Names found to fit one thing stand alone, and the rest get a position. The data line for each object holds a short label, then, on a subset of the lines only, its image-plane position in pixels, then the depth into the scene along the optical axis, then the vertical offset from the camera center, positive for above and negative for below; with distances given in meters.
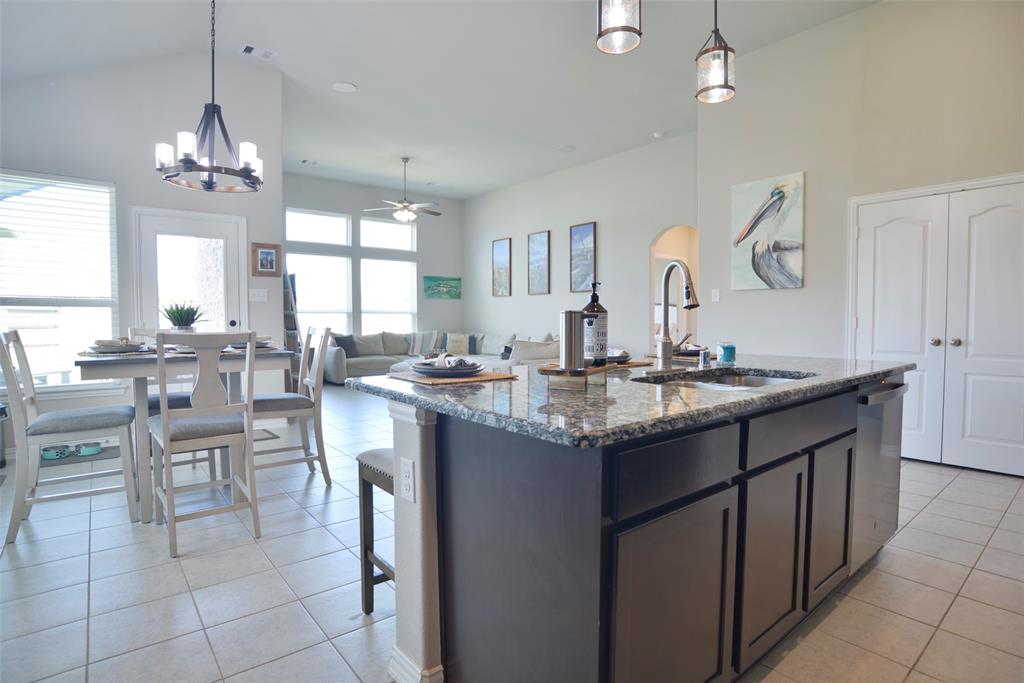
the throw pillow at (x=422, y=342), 9.14 -0.33
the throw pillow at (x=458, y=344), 9.26 -0.36
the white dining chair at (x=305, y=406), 3.06 -0.50
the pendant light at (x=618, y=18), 2.03 +1.21
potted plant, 3.34 +0.04
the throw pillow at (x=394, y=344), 8.84 -0.35
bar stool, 1.70 -0.64
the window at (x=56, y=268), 3.97 +0.44
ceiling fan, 6.98 +1.57
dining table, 2.60 -0.26
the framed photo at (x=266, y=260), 4.95 +0.61
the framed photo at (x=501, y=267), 9.06 +1.01
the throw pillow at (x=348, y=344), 8.30 -0.34
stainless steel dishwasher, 1.96 -0.58
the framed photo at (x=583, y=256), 7.57 +1.01
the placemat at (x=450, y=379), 1.53 -0.17
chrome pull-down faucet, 2.03 +0.08
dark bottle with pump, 1.66 -0.03
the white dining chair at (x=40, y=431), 2.45 -0.54
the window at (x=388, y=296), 9.12 +0.50
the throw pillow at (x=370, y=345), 8.53 -0.36
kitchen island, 1.01 -0.48
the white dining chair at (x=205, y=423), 2.35 -0.50
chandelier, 3.17 +1.04
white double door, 3.43 +0.08
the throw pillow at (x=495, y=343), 8.83 -0.34
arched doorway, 7.10 +0.99
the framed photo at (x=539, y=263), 8.30 +1.00
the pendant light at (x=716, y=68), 2.58 +1.29
